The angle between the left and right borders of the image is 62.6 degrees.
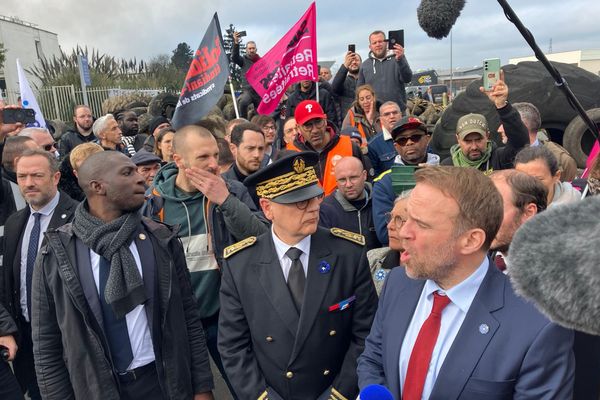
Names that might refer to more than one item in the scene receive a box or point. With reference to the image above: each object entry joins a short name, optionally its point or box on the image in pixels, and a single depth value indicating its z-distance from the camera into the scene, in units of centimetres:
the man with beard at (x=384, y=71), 764
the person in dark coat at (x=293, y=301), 239
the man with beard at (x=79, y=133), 768
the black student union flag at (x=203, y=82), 452
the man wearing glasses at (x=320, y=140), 501
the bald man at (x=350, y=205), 376
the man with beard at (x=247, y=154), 439
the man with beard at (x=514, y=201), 237
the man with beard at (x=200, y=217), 317
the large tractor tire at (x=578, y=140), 835
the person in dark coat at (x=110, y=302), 247
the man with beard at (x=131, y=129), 817
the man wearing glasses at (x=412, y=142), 422
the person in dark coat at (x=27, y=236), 332
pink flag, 629
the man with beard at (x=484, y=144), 408
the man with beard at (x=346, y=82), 814
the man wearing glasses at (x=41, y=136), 519
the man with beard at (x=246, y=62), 854
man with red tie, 162
